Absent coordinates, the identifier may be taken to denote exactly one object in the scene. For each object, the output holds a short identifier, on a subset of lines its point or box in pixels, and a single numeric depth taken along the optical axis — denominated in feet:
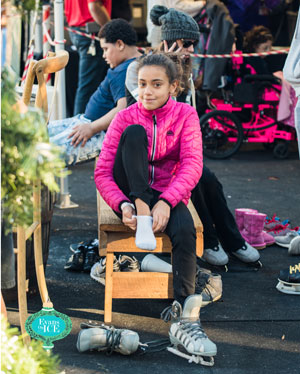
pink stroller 22.26
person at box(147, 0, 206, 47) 20.98
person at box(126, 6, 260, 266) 12.32
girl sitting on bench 9.77
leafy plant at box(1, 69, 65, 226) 5.12
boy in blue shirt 12.53
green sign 8.05
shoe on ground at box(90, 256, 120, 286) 11.68
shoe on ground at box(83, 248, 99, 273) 12.55
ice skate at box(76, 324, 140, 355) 9.22
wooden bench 10.10
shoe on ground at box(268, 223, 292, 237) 14.51
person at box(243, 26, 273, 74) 22.93
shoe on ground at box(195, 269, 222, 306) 11.13
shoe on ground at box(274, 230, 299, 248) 14.12
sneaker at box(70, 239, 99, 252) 12.84
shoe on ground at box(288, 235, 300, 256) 13.47
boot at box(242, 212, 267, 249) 13.73
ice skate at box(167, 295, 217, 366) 9.12
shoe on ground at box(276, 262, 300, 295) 11.53
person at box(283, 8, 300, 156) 12.39
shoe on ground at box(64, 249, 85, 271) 12.61
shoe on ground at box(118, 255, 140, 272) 11.78
